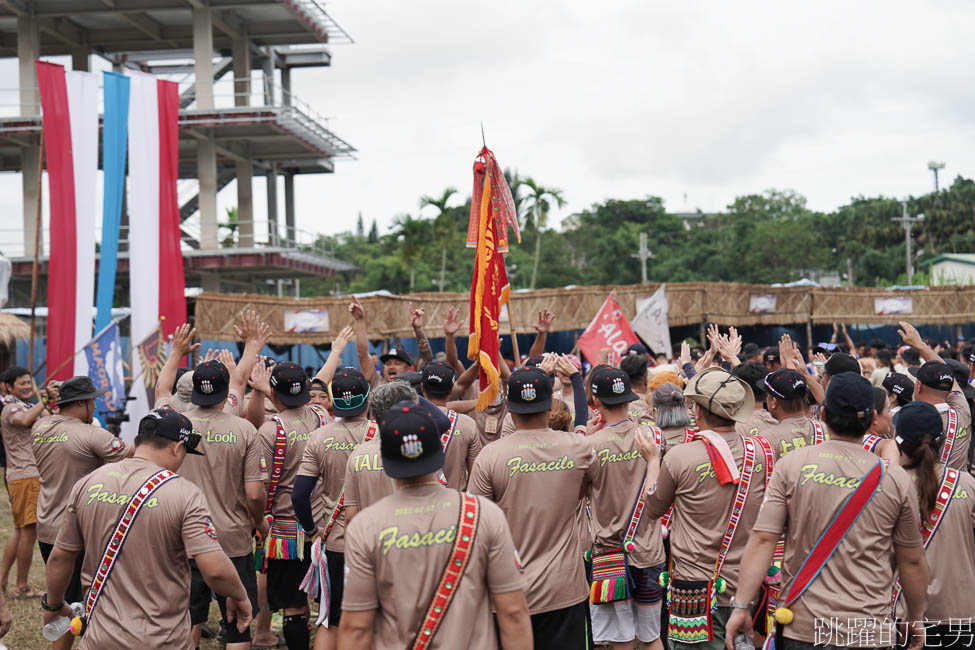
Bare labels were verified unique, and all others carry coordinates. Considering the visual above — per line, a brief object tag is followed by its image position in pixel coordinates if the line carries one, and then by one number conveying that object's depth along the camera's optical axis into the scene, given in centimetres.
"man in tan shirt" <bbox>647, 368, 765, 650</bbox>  520
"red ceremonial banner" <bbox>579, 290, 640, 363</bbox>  1412
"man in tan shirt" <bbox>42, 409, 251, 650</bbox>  431
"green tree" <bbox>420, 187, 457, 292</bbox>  4581
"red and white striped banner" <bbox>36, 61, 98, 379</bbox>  1589
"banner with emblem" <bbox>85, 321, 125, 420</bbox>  1205
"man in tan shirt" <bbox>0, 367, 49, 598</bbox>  880
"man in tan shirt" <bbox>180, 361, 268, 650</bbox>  619
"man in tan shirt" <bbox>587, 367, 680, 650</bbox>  571
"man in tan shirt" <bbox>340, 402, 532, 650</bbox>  341
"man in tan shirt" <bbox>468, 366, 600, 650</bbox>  486
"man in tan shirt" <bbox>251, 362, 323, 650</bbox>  655
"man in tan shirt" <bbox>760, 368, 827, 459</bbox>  539
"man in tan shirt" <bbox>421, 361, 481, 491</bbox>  580
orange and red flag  700
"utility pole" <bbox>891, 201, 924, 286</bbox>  4409
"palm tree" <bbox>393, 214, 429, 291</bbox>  4700
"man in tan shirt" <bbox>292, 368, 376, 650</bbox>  590
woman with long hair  464
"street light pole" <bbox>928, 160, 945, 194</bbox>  5238
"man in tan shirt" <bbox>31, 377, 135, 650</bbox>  650
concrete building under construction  3086
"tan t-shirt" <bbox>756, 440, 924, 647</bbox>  397
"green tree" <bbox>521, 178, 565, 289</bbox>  4528
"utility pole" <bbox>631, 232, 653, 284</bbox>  4025
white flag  1762
